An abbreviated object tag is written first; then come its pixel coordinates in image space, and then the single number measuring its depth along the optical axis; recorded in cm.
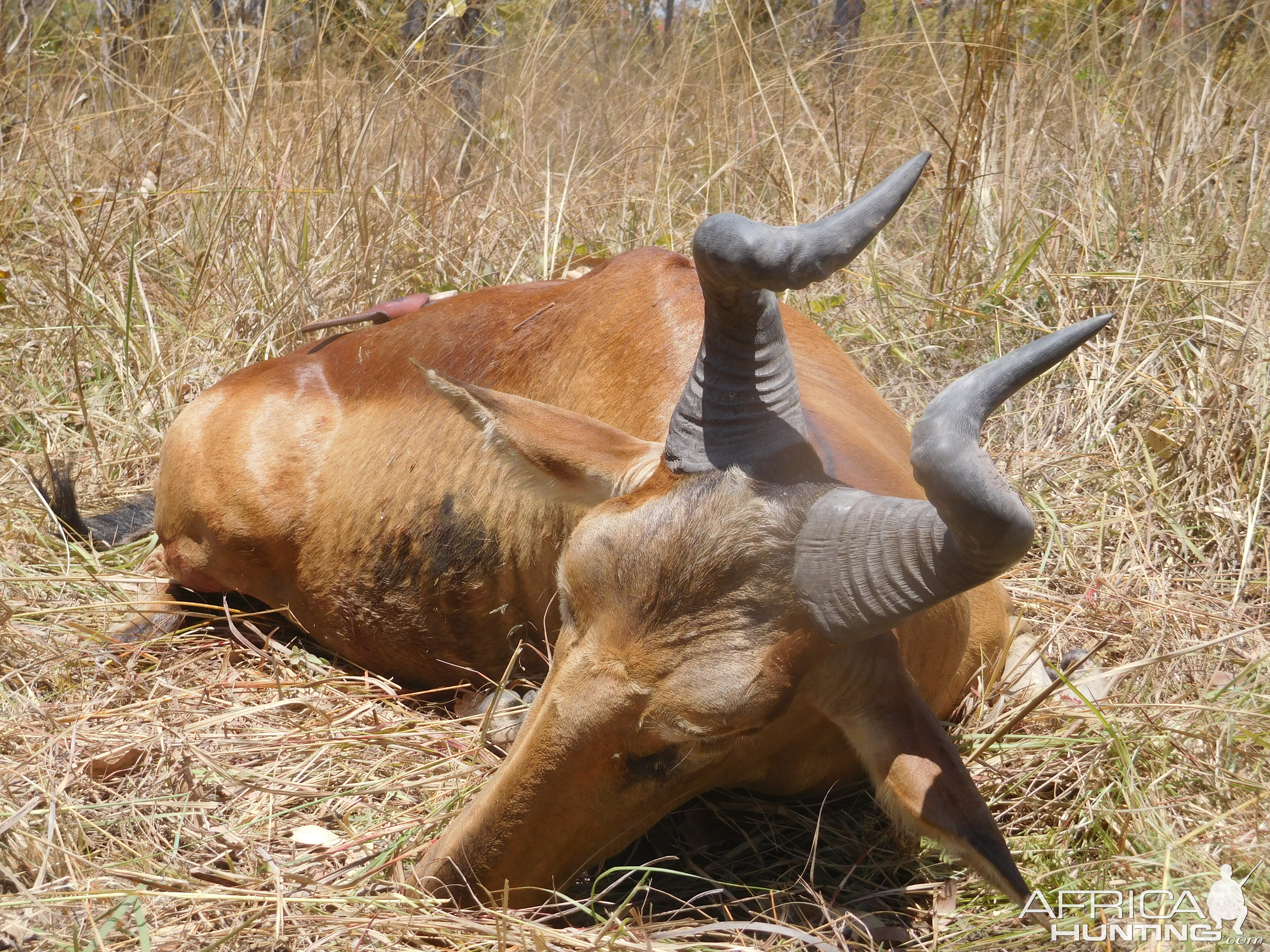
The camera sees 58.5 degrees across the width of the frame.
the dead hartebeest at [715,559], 198
